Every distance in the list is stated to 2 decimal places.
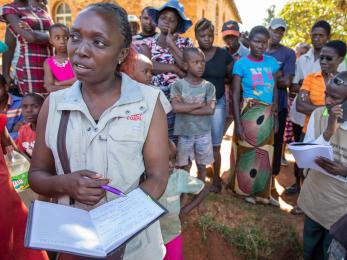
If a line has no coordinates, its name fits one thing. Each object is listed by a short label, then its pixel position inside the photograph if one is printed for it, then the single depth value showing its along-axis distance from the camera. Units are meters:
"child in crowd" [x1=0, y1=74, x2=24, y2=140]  3.19
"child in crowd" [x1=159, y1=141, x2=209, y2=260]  2.20
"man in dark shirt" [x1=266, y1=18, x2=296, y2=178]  3.94
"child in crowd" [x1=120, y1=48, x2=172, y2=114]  1.45
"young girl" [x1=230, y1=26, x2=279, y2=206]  3.38
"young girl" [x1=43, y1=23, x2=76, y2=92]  3.18
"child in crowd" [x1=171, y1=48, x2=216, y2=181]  3.09
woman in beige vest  1.22
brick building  8.98
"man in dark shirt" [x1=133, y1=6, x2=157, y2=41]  3.48
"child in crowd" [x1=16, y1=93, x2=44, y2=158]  2.81
